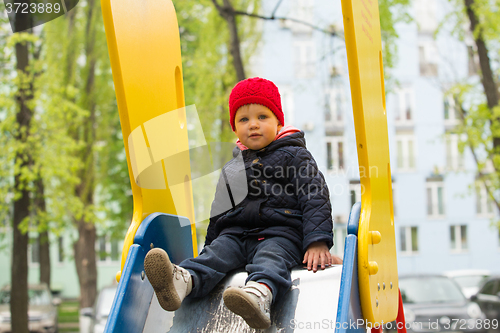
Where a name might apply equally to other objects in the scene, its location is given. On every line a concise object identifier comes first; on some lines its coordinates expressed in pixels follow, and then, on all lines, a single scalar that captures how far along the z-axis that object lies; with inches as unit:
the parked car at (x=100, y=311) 326.0
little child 71.4
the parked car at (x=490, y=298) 363.6
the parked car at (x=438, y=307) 331.0
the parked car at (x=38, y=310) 442.0
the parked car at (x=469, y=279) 583.1
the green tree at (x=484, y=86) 301.0
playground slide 74.7
